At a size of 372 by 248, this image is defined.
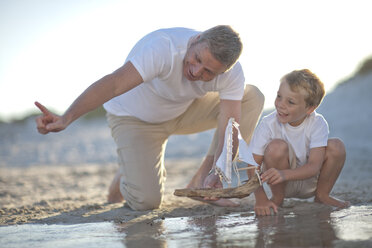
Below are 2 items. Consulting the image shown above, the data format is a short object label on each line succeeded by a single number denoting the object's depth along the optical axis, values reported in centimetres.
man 303
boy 320
